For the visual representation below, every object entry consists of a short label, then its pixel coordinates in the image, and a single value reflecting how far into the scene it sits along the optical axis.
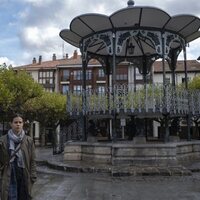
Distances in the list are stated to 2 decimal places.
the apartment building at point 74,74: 39.54
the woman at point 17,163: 3.54
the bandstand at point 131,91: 9.33
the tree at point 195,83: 25.43
